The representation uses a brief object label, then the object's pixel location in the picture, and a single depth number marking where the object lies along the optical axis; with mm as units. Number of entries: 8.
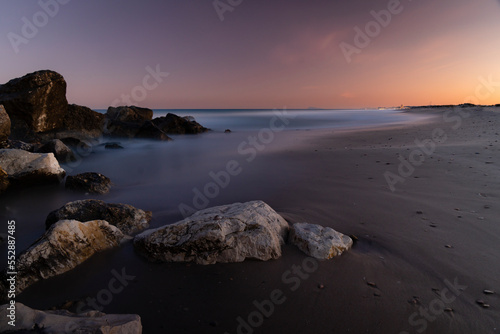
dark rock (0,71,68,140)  9977
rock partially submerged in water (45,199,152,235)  3557
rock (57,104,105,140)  12477
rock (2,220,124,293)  2480
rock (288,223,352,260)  2854
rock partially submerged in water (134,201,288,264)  2752
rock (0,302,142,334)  1620
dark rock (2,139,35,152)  6822
